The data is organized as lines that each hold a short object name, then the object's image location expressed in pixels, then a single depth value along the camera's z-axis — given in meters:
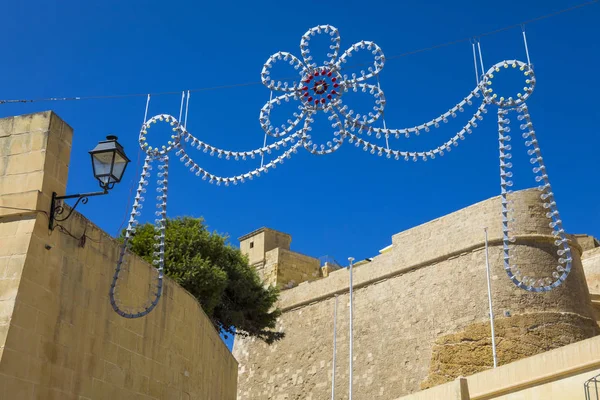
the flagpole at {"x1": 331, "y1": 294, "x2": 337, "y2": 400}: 21.38
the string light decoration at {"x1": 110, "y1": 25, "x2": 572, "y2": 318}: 7.71
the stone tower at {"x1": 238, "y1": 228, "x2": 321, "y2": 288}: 28.09
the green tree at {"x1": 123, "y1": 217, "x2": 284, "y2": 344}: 17.42
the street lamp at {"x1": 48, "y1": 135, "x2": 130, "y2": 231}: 7.58
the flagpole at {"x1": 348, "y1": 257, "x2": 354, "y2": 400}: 20.62
